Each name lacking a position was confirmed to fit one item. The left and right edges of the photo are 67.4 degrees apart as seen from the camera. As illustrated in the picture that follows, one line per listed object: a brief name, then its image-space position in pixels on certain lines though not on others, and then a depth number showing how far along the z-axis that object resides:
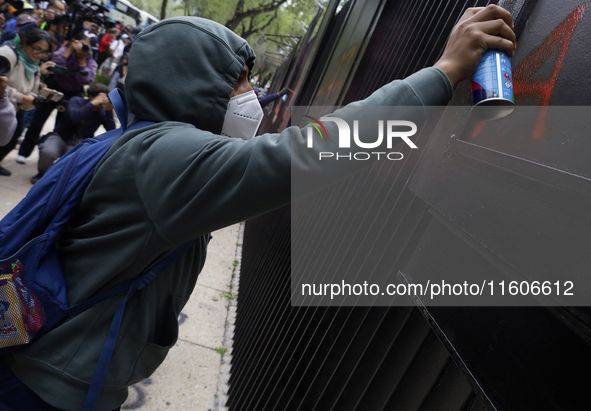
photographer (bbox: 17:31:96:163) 6.88
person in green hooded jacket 1.27
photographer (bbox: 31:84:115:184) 6.32
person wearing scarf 5.36
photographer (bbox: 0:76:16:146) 4.42
